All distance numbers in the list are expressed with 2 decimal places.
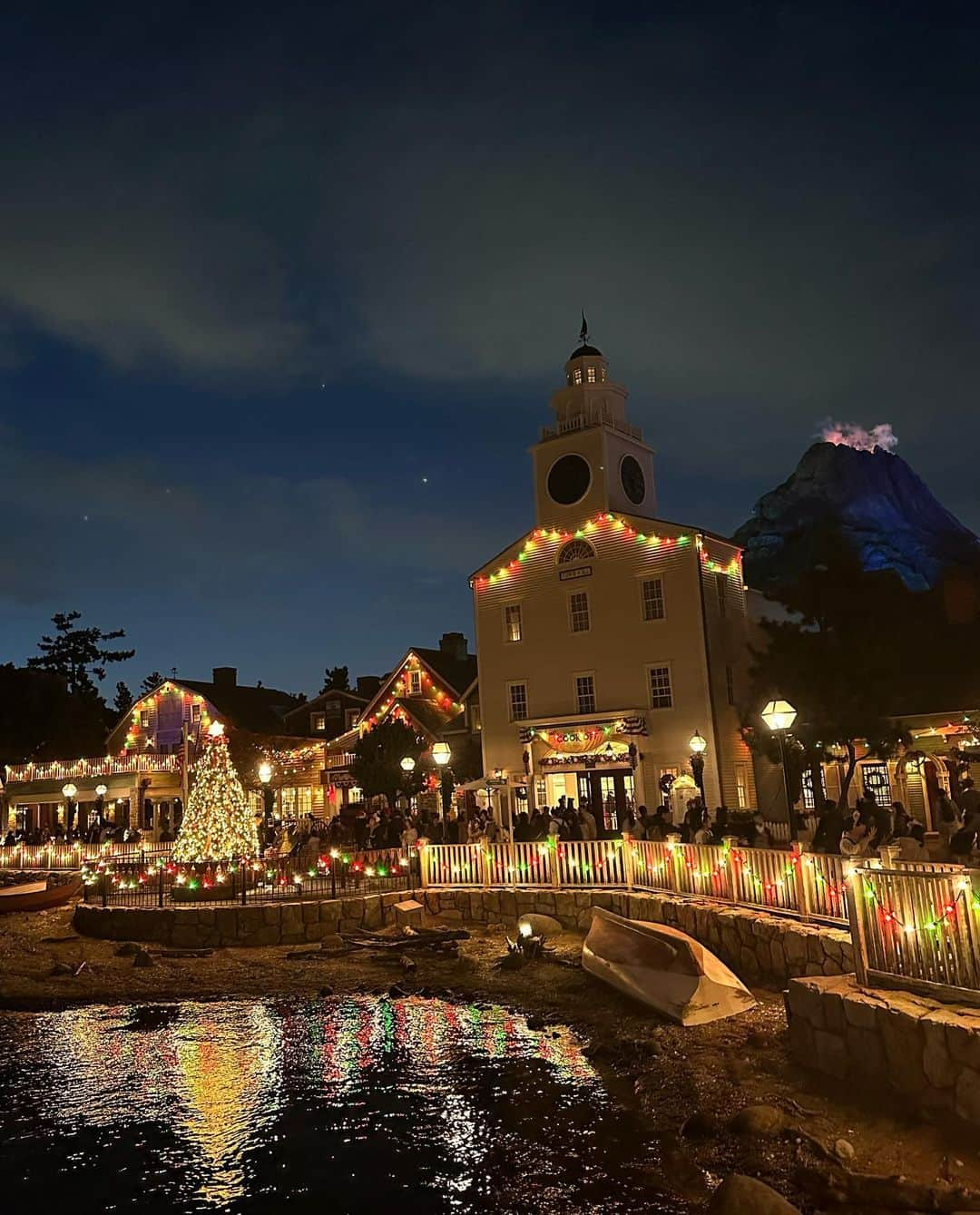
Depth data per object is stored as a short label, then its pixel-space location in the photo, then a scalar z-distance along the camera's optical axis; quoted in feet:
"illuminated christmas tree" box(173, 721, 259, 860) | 75.41
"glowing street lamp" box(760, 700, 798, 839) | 53.16
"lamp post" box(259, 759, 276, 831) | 126.02
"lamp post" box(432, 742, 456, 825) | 72.28
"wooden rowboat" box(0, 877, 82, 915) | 82.74
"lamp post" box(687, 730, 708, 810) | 80.18
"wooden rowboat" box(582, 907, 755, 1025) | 39.01
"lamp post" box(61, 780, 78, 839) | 158.83
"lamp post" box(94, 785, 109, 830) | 147.94
